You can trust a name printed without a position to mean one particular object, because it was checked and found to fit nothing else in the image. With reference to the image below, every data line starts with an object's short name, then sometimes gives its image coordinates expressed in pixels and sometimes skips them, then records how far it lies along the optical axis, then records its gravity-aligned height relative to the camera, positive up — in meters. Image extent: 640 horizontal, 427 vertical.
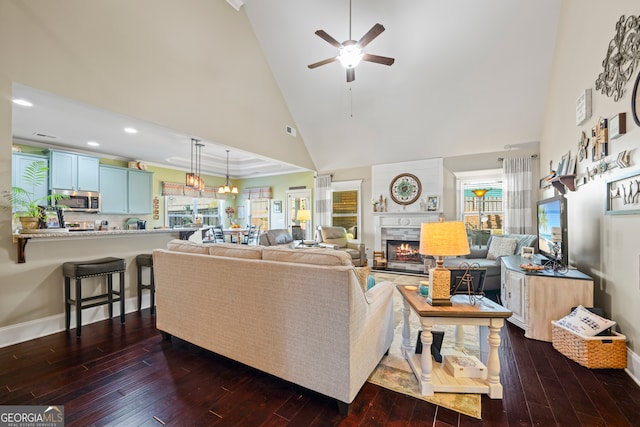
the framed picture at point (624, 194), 2.00 +0.18
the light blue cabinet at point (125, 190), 5.98 +0.53
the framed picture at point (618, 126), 2.18 +0.77
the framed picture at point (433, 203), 5.76 +0.25
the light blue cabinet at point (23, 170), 4.75 +0.76
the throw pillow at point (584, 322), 2.21 -0.95
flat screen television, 2.72 -0.14
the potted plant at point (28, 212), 2.51 -0.01
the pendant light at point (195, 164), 5.31 +1.41
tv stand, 2.57 -0.83
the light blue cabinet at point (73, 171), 5.15 +0.84
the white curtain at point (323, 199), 7.26 +0.41
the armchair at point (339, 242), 5.68 -0.64
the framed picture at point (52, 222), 4.74 -0.19
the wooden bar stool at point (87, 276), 2.80 -0.73
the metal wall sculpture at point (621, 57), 2.03 +1.34
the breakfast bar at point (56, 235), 2.59 -0.27
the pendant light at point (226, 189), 6.91 +0.64
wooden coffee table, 1.76 -0.83
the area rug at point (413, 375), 1.75 -1.28
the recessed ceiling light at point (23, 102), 3.28 +1.41
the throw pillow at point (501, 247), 4.30 -0.54
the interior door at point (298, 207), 7.94 +0.21
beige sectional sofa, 1.64 -0.73
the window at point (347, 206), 6.95 +0.21
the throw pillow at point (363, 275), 2.03 -0.49
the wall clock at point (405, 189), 6.04 +0.61
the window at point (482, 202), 5.43 +0.28
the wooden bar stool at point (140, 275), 3.48 -0.85
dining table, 7.58 -0.62
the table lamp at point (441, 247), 1.83 -0.23
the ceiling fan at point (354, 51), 2.96 +1.95
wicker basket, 2.14 -1.13
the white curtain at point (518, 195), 4.93 +0.38
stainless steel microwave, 5.29 +0.23
